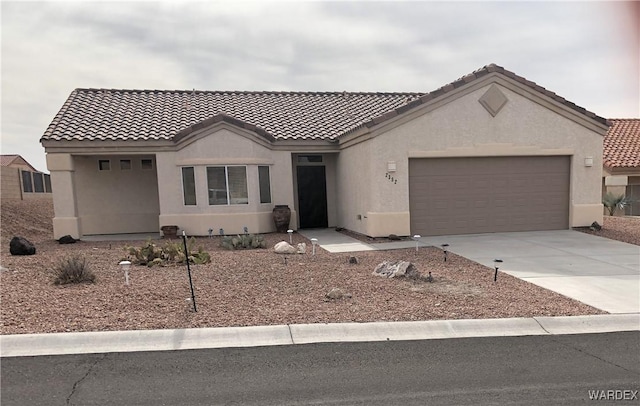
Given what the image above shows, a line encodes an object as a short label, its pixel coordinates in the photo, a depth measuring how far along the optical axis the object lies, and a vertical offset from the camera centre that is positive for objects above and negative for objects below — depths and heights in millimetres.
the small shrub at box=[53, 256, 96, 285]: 6926 -1561
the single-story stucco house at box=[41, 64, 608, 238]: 12195 +303
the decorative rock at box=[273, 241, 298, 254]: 9992 -1826
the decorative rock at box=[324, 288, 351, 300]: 6086 -1844
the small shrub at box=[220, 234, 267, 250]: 11242 -1849
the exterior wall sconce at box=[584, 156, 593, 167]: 12984 +133
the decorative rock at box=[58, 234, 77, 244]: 13074 -1809
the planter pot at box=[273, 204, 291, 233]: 14133 -1443
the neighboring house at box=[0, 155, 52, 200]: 22391 +176
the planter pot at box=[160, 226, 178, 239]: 13656 -1713
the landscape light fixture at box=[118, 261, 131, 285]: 6691 -1423
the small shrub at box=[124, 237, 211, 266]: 8812 -1679
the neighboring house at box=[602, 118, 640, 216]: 19969 -371
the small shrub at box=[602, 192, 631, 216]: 17998 -1728
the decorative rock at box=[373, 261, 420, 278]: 7461 -1867
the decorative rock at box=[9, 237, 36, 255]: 10312 -1582
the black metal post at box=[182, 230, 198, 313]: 5535 -1739
